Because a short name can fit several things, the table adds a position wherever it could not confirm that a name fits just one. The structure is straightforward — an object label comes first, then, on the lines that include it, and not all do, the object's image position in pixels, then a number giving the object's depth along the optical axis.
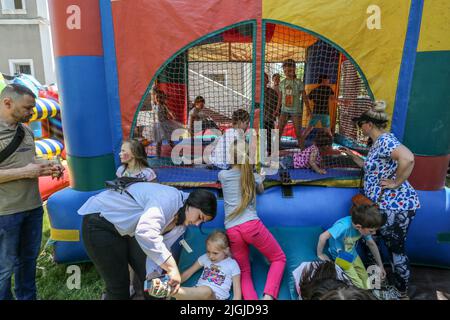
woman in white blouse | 1.73
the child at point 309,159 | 3.00
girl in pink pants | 2.23
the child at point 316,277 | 1.50
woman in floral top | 2.24
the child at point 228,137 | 2.86
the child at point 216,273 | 2.08
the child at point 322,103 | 4.38
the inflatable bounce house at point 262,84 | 2.49
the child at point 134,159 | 2.21
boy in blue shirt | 2.20
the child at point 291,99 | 4.18
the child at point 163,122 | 4.14
